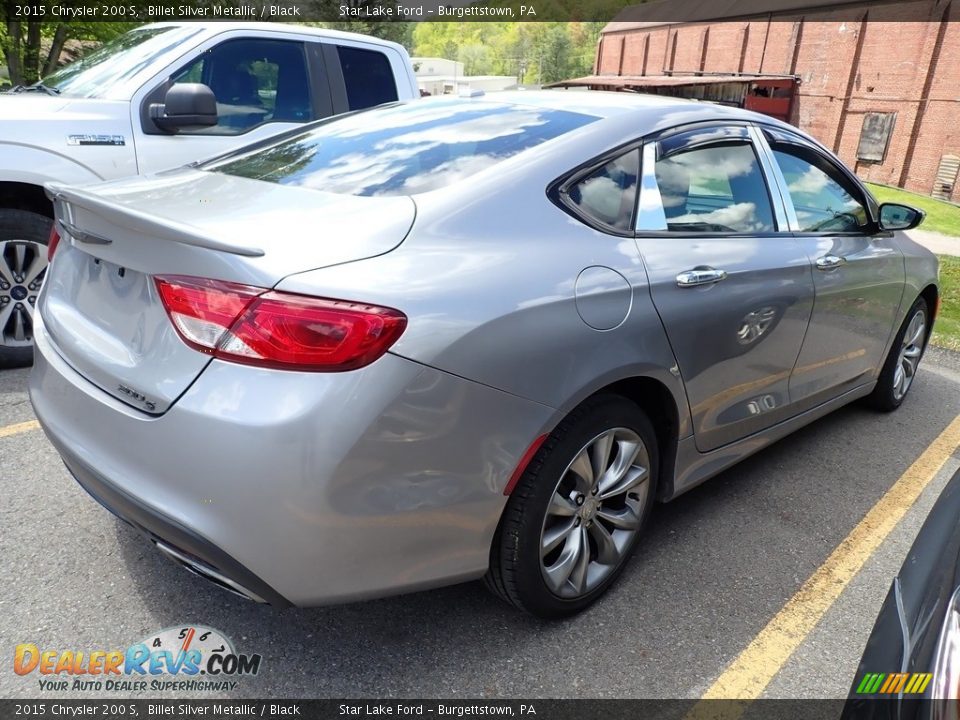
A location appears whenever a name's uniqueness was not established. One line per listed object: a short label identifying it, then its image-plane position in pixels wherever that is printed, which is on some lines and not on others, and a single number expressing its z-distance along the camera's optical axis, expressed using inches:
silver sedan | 70.4
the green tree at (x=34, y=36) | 586.2
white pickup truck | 159.9
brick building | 1059.9
